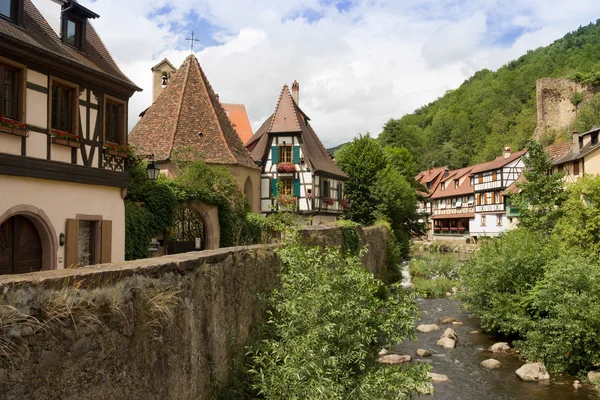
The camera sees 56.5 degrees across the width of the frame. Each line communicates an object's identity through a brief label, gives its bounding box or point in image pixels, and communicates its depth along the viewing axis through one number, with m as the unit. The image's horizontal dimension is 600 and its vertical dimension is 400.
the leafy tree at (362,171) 42.22
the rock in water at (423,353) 18.00
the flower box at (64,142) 12.02
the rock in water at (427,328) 21.88
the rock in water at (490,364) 16.86
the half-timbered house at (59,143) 11.17
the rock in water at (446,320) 23.62
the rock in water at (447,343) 19.41
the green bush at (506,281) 19.50
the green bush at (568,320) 15.86
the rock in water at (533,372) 15.66
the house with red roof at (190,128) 23.91
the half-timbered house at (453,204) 63.66
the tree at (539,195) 28.44
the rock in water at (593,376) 14.75
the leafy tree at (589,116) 69.19
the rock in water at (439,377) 15.41
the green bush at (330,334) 7.07
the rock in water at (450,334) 20.28
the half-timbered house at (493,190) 55.12
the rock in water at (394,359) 16.83
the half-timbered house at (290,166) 34.53
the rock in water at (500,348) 18.71
